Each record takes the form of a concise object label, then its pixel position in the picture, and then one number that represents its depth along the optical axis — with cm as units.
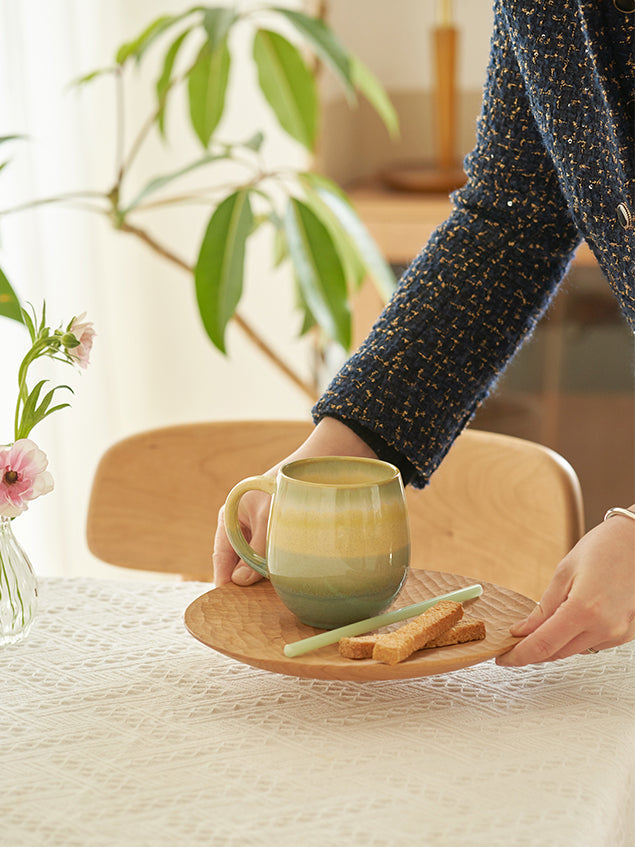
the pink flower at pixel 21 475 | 131
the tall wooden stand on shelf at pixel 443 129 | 344
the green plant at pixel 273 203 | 226
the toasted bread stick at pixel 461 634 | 125
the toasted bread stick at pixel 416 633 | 122
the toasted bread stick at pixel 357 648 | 124
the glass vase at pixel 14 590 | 136
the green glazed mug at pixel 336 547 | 126
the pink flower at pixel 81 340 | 134
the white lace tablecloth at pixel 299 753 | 112
